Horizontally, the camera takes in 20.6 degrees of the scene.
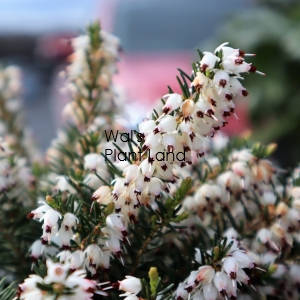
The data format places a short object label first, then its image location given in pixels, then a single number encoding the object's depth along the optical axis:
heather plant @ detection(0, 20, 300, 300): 0.21
